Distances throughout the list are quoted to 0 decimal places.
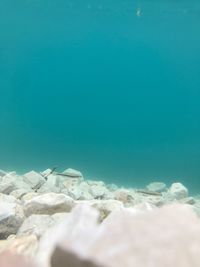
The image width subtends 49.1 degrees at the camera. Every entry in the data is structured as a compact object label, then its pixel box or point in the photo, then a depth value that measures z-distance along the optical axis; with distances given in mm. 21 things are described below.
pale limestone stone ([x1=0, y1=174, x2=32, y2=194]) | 2198
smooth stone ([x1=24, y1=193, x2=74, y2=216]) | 1420
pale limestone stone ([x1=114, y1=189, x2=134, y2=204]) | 2338
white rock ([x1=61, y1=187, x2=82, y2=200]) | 2273
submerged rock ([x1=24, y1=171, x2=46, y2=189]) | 2668
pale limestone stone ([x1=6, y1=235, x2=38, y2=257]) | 805
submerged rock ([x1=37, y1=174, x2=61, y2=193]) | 2454
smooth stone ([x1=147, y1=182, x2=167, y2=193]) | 4660
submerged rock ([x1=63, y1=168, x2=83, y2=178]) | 4061
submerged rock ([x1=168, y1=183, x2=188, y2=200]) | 3457
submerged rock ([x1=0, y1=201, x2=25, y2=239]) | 1271
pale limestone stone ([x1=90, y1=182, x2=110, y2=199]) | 2596
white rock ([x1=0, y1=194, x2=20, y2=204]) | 1606
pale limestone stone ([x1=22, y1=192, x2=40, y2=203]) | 1863
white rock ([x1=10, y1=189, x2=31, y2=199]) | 1988
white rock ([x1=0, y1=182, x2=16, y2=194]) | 2188
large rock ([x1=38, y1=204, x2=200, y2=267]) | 501
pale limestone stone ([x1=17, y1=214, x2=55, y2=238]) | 1127
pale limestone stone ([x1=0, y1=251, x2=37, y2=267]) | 537
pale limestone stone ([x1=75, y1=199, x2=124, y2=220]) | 1332
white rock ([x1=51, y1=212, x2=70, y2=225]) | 1215
